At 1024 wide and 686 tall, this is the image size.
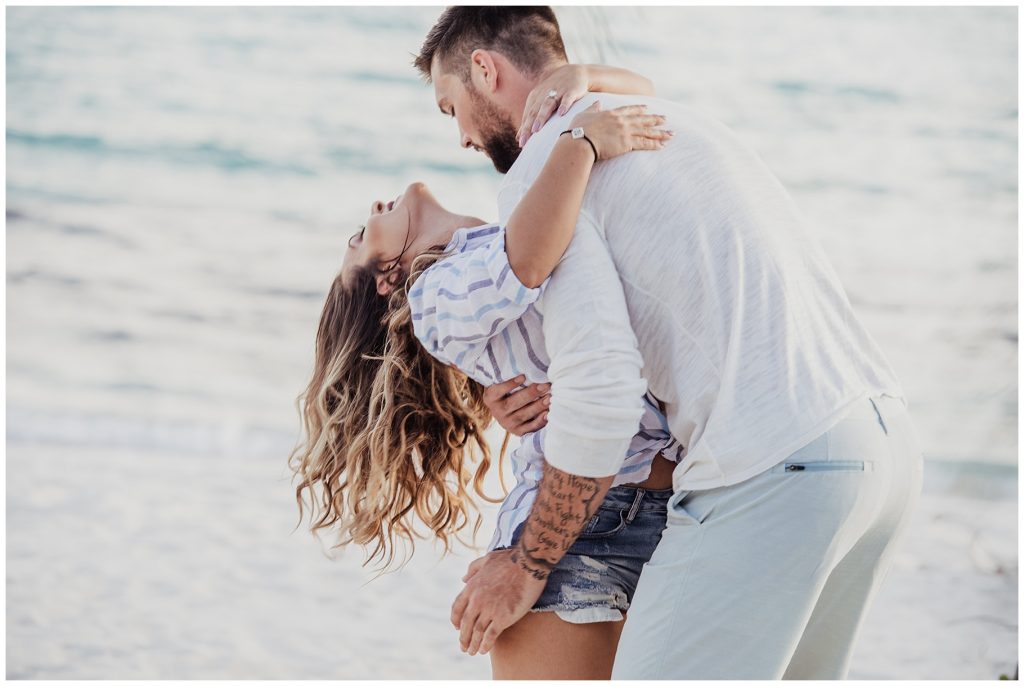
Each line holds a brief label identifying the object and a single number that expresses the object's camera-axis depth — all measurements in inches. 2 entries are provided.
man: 166.6
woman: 172.2
